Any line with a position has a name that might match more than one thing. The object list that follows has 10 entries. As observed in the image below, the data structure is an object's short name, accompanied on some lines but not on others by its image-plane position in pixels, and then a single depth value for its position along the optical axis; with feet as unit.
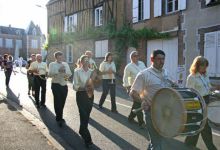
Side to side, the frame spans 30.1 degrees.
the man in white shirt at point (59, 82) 30.81
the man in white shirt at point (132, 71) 31.40
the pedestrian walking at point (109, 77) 37.51
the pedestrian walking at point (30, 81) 51.01
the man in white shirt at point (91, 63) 36.99
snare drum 18.65
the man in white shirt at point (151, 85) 17.29
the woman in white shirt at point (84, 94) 24.03
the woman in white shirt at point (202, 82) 21.66
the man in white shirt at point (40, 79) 40.14
